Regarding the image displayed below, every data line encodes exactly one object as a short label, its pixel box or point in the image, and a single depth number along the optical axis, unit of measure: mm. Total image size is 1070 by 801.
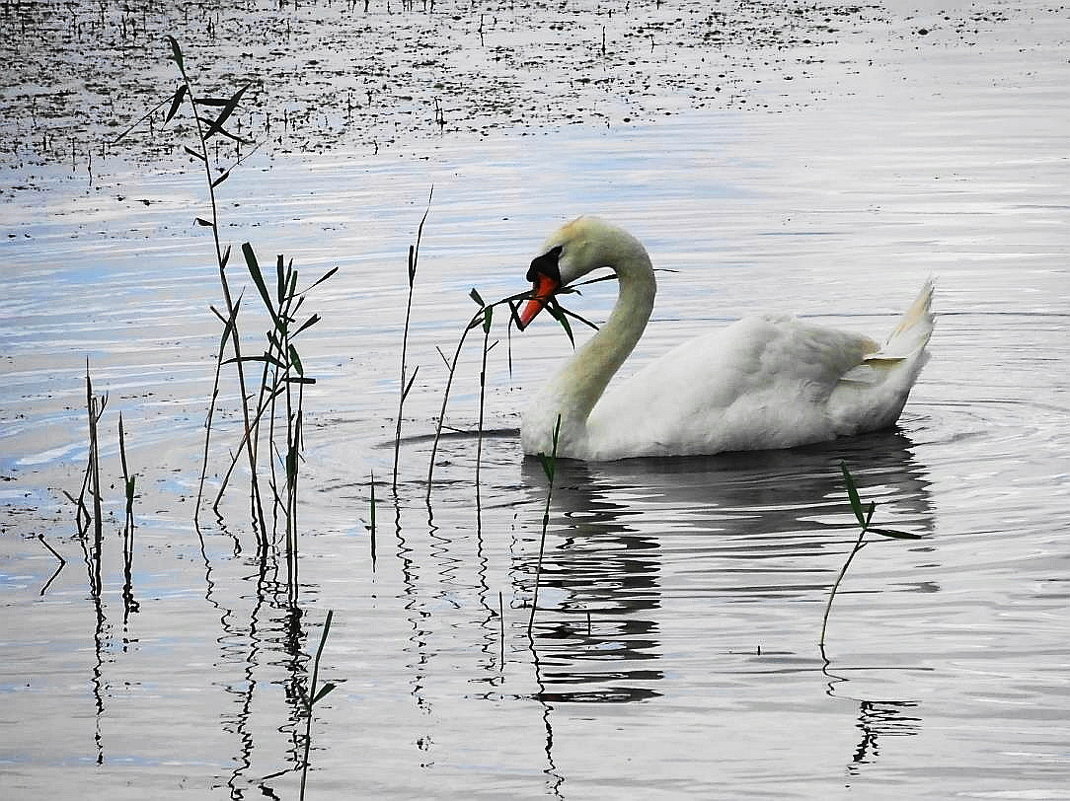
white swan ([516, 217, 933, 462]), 17109
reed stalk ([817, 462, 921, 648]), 10898
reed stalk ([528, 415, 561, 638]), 11805
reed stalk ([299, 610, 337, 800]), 9305
